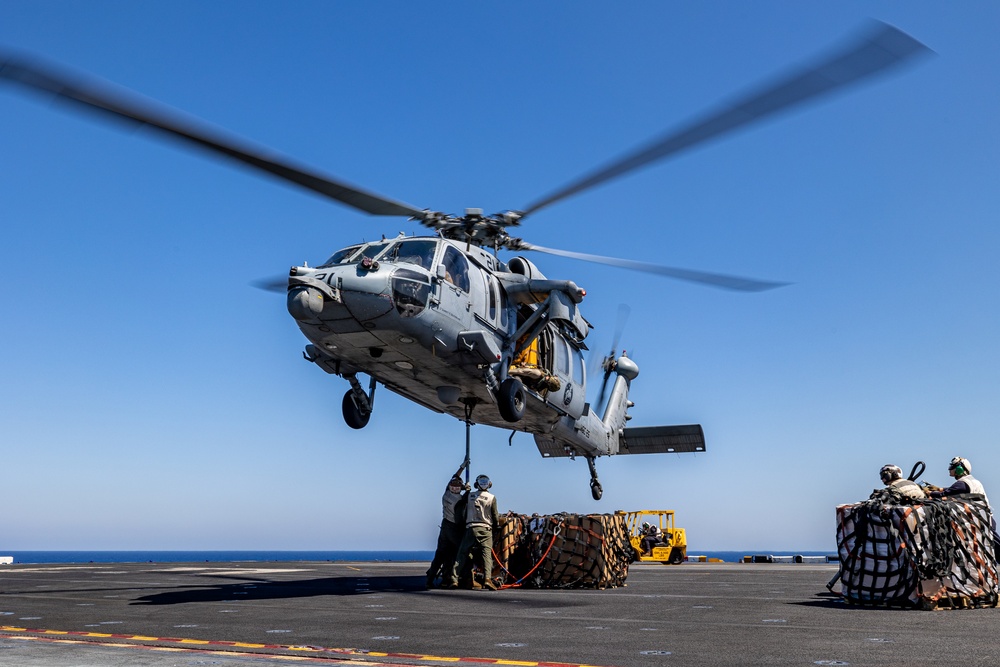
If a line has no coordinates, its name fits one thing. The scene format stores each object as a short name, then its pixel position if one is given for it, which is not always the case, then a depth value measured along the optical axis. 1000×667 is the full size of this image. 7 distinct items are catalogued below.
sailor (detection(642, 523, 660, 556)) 39.59
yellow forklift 39.50
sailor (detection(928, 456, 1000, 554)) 13.99
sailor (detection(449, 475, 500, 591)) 17.84
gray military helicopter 13.74
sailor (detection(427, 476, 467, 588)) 18.36
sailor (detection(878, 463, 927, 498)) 13.19
